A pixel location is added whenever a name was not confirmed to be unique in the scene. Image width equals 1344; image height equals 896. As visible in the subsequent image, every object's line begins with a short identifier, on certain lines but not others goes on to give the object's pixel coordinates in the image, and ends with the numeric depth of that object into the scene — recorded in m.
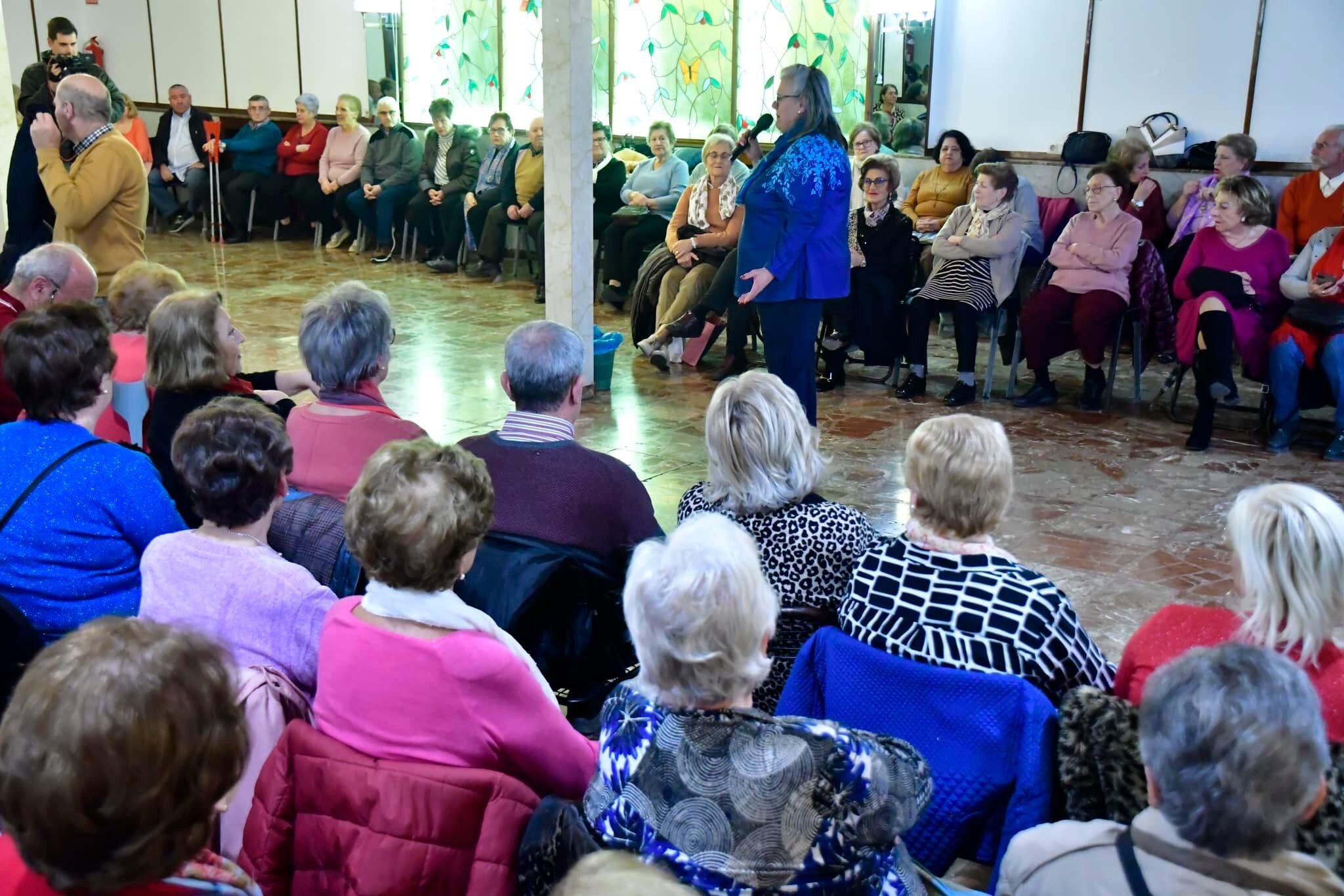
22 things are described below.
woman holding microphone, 4.67
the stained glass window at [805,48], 8.72
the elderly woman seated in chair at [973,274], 6.15
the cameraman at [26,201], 4.85
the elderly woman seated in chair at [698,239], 6.78
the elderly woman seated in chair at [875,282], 6.39
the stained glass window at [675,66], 9.47
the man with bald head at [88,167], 4.51
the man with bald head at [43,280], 3.68
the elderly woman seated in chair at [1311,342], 5.15
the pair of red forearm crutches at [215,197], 10.89
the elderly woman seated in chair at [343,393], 2.78
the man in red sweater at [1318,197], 6.14
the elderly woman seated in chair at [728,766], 1.49
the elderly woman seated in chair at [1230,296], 5.36
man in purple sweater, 2.49
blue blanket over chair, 1.81
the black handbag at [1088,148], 7.46
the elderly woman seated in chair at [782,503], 2.38
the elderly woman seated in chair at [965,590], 1.97
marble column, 5.55
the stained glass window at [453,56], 10.70
